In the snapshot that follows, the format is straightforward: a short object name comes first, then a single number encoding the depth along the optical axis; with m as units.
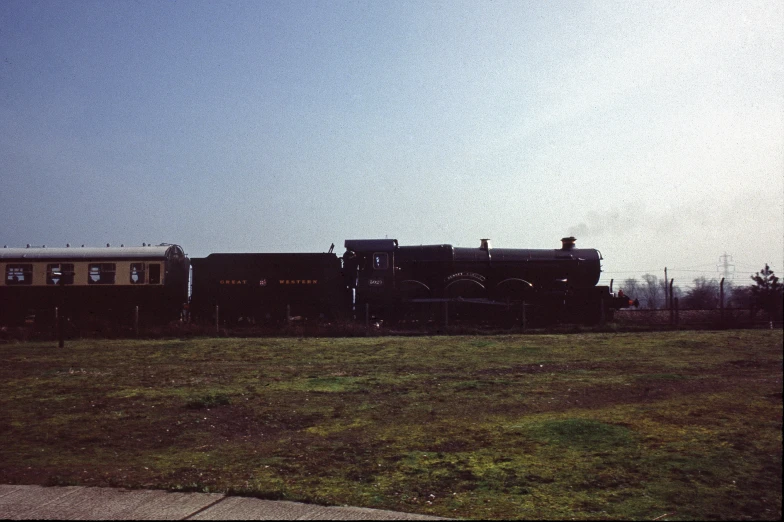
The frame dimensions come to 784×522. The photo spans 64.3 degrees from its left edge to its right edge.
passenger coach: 25.03
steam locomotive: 24.53
